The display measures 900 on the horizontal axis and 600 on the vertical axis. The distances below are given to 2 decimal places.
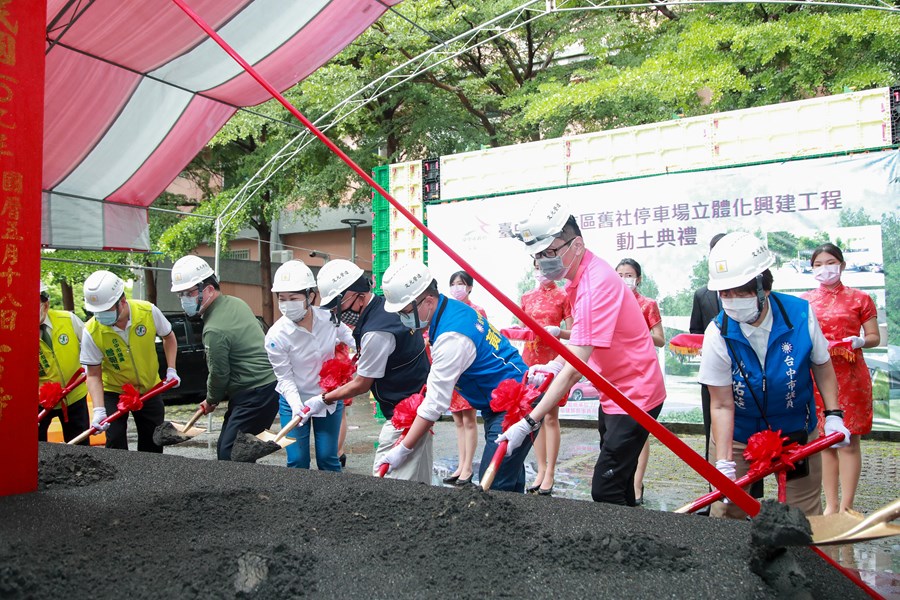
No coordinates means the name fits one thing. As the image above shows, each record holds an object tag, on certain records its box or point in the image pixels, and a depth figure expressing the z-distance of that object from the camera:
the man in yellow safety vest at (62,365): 5.88
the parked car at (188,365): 11.58
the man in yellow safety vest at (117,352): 5.12
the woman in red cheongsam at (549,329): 5.79
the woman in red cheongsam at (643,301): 5.87
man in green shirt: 4.80
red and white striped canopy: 4.64
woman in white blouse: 4.81
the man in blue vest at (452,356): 3.56
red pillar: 2.52
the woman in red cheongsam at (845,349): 4.39
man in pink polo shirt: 3.37
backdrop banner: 7.06
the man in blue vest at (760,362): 3.03
